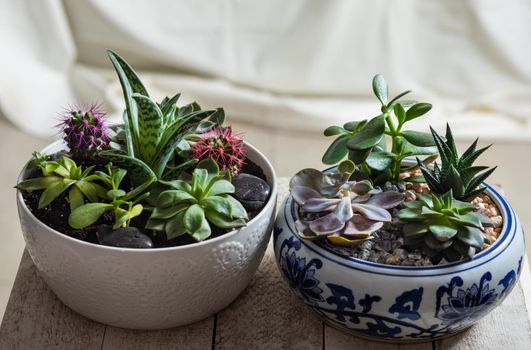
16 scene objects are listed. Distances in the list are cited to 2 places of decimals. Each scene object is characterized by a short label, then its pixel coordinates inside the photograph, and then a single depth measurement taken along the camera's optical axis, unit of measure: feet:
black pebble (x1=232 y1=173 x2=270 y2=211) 3.15
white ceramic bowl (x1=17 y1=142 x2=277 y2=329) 2.83
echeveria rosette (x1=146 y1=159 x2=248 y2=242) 2.89
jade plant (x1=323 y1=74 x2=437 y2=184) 3.14
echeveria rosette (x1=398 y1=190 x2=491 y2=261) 2.85
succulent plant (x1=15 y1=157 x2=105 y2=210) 3.06
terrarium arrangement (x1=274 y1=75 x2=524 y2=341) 2.84
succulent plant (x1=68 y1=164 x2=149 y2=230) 2.94
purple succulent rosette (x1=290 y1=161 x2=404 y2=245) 2.95
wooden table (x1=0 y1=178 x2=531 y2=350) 3.13
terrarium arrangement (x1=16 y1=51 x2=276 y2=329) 2.87
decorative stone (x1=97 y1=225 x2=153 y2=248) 2.88
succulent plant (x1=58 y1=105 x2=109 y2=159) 3.20
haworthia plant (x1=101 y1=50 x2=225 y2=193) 3.06
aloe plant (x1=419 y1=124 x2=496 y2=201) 3.09
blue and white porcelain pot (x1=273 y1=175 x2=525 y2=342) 2.82
